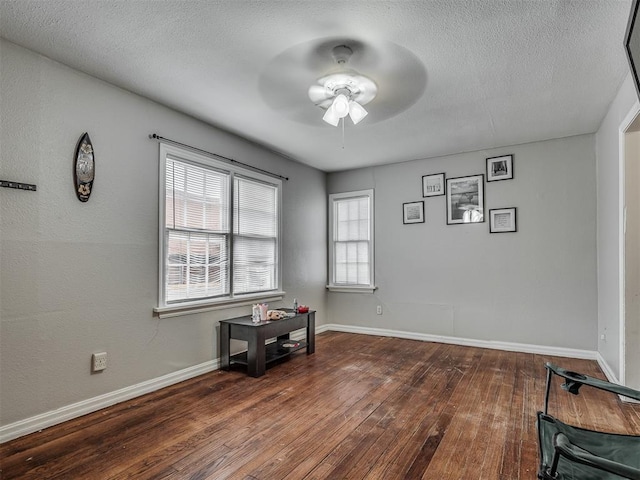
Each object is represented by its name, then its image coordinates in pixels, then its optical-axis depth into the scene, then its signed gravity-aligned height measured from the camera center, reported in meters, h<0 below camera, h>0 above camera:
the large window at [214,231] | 3.44 +0.18
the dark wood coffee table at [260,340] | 3.54 -0.97
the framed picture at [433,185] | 5.05 +0.89
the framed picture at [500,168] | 4.58 +1.03
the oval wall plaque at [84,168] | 2.72 +0.61
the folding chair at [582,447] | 1.08 -0.83
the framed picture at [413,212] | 5.20 +0.51
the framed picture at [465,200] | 4.78 +0.65
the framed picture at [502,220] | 4.56 +0.35
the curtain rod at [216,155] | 3.28 +1.00
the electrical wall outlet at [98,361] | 2.77 -0.89
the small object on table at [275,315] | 3.89 -0.75
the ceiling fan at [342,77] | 2.48 +1.36
